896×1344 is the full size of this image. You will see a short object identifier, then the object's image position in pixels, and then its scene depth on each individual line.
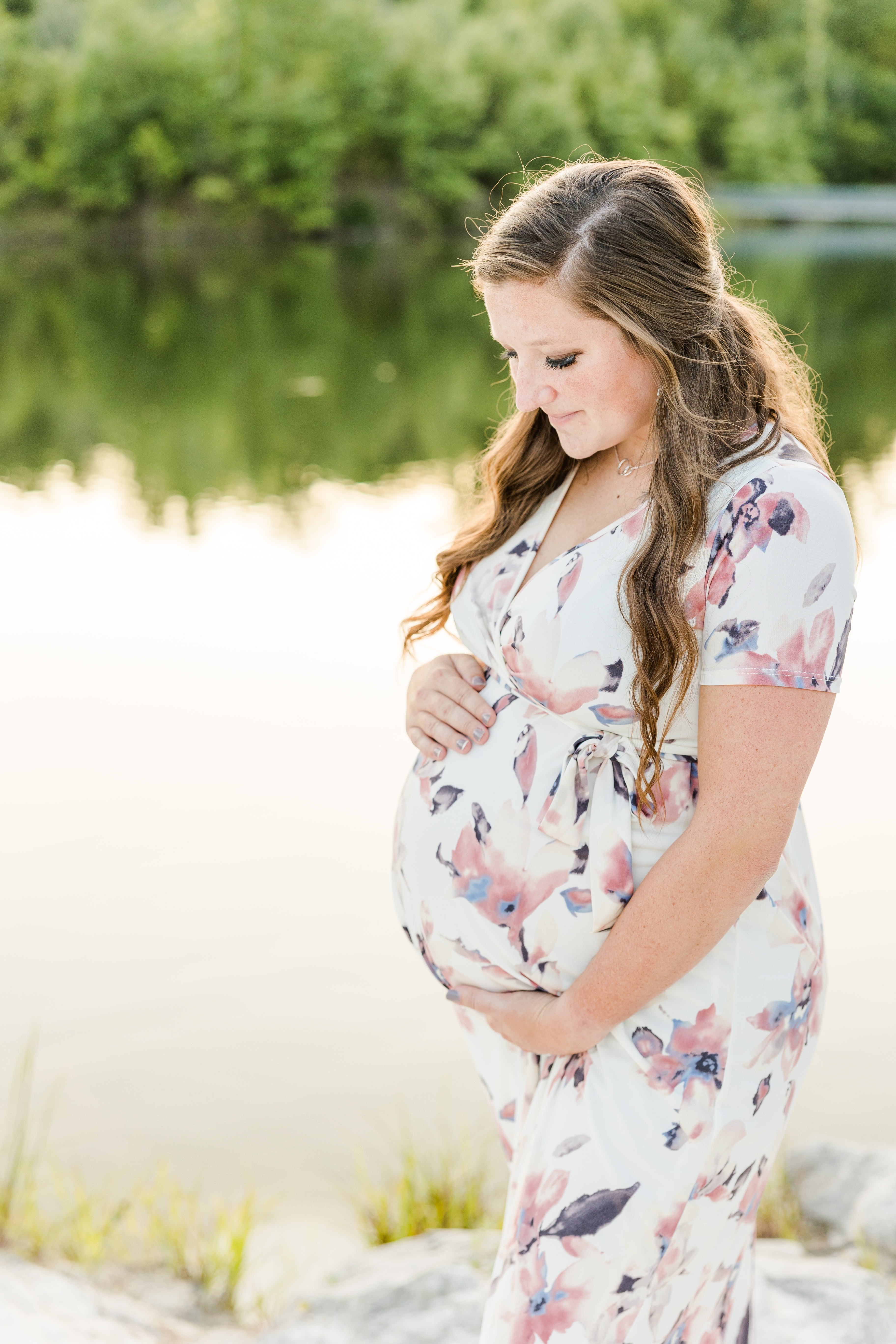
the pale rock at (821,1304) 3.16
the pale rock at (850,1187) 3.49
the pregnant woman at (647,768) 2.57
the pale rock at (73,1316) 3.12
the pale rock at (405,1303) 3.20
